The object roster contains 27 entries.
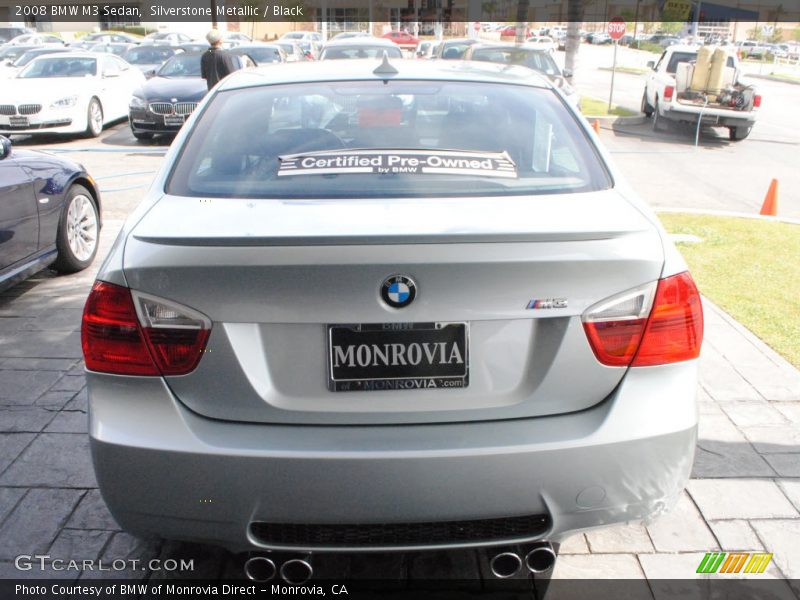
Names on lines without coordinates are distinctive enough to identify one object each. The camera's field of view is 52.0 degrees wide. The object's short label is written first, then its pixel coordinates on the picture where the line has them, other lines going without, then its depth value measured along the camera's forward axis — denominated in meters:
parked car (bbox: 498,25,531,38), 66.74
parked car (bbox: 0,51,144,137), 14.62
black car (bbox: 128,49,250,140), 14.41
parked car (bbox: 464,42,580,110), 16.23
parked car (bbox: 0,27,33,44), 42.38
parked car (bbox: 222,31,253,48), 39.89
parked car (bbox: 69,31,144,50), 44.00
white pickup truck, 16.59
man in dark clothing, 12.80
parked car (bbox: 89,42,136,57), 30.03
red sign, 22.31
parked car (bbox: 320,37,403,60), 17.98
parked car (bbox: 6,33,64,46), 40.06
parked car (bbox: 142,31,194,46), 49.51
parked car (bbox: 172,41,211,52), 20.30
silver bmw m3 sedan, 2.28
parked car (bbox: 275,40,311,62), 22.45
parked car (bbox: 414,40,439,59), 27.27
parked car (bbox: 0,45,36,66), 25.60
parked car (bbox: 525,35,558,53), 65.06
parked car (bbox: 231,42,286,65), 17.92
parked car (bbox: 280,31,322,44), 46.06
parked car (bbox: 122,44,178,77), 23.17
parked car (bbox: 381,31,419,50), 45.19
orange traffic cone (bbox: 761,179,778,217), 9.57
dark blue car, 5.54
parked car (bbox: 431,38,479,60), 20.23
